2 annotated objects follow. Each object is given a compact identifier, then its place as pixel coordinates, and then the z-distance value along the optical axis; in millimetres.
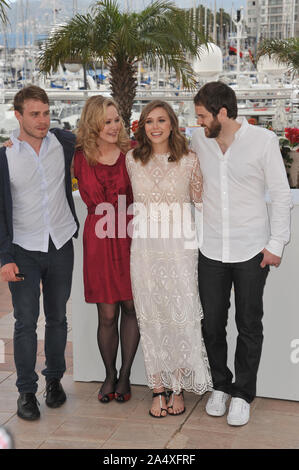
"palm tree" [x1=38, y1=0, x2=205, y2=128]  9109
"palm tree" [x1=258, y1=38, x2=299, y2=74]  15695
